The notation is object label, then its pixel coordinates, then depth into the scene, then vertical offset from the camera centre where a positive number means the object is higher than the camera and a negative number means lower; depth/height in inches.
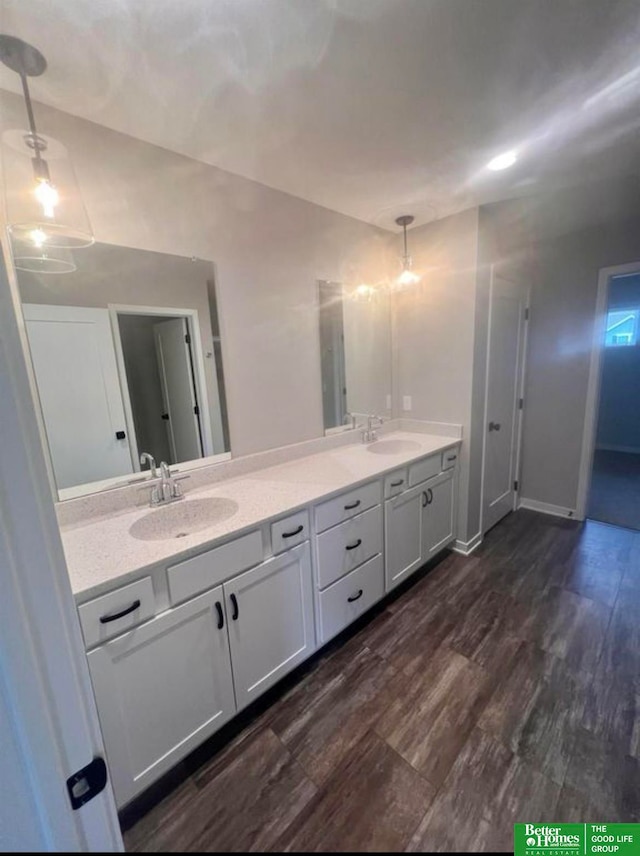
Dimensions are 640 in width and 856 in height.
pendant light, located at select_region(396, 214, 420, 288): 93.6 +25.6
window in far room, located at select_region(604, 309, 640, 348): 184.4 +13.9
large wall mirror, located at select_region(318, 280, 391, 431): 90.4 +4.3
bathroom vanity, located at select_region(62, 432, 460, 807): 42.6 -31.5
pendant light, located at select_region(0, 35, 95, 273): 46.9 +24.4
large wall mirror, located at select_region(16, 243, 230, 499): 52.6 +2.5
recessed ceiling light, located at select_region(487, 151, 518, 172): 66.5 +37.6
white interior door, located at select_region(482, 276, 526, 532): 103.8 -11.1
